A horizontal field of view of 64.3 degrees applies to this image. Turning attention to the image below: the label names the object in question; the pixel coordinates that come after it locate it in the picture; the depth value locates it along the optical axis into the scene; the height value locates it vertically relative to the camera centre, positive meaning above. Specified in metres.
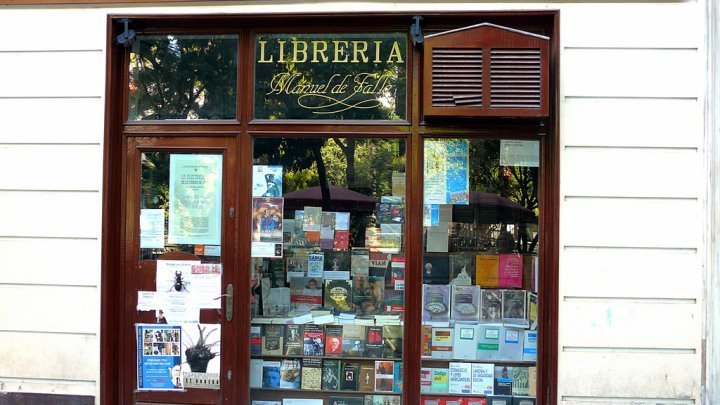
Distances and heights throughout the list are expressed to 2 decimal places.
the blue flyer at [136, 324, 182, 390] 4.54 -1.14
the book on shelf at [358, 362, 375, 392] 4.54 -1.29
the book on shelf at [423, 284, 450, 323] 4.51 -0.68
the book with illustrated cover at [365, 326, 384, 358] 4.57 -1.01
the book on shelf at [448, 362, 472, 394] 4.50 -1.27
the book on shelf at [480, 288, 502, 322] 4.56 -0.71
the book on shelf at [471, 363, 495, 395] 4.50 -1.30
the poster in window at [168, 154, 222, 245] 4.53 +0.10
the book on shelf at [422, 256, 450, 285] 4.49 -0.42
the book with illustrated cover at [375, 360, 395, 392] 4.50 -1.26
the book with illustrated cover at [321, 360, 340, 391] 4.61 -1.29
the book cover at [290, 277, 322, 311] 4.68 -0.64
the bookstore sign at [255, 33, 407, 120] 4.52 +1.12
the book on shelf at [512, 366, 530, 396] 4.43 -1.27
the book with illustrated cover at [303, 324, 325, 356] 4.66 -1.02
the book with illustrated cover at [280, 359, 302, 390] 4.63 -1.29
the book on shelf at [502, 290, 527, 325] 4.50 -0.70
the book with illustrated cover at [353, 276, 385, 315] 4.59 -0.63
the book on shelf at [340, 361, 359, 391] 4.59 -1.29
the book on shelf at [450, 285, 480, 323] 4.57 -0.69
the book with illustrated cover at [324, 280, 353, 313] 4.67 -0.65
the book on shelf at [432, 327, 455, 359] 4.53 -0.99
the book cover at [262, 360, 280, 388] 4.60 -1.28
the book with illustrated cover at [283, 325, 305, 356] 4.65 -1.03
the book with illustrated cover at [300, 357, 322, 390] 4.62 -1.28
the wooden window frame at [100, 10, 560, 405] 4.30 +0.65
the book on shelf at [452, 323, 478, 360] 4.55 -1.00
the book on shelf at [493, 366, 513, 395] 4.46 -1.28
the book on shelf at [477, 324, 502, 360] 4.53 -0.98
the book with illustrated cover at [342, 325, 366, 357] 4.62 -1.01
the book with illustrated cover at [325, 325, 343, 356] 4.65 -1.01
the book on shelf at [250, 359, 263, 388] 4.56 -1.26
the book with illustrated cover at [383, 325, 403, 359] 4.51 -0.99
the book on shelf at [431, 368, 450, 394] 4.49 -1.28
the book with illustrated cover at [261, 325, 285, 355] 4.62 -1.01
